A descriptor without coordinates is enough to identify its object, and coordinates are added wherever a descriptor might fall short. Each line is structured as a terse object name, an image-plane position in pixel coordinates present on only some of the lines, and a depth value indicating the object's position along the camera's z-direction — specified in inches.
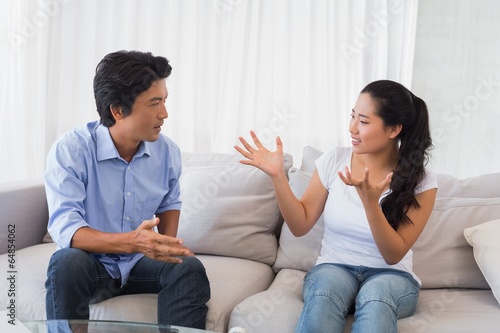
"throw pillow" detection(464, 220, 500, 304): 83.8
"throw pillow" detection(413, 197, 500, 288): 90.5
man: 74.3
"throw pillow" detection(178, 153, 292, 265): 98.6
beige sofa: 78.5
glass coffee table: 62.8
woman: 77.4
